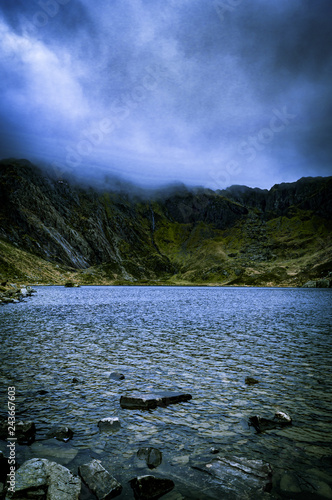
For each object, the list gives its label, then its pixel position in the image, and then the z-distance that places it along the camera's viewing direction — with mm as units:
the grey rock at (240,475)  7684
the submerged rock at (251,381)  16734
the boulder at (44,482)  7246
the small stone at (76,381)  16697
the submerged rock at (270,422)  11744
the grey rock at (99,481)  7586
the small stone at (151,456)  9105
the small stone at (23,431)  10445
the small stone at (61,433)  10680
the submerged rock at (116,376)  17364
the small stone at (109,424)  11484
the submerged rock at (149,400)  13731
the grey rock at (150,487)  7590
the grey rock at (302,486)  7691
